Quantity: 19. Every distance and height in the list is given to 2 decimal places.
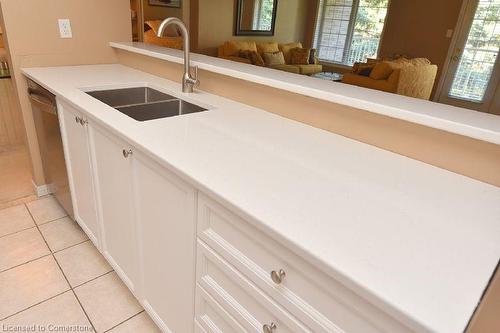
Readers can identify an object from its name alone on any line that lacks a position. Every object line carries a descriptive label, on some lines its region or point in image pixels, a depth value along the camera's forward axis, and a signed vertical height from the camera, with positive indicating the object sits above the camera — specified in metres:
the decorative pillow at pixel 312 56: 7.02 -0.45
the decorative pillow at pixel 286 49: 7.01 -0.35
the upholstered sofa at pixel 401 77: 4.20 -0.46
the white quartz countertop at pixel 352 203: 0.56 -0.37
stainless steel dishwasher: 1.77 -0.70
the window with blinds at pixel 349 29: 6.89 +0.16
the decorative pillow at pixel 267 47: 6.54 -0.33
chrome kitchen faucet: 1.43 -0.18
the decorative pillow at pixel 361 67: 4.86 -0.40
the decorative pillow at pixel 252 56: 5.82 -0.46
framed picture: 5.27 +0.28
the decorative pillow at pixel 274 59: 6.32 -0.52
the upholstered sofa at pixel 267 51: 5.91 -0.40
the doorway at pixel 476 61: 5.45 -0.21
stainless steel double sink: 1.66 -0.41
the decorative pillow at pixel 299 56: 6.80 -0.46
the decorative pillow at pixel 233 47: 5.91 -0.34
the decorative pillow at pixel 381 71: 4.31 -0.39
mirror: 6.41 +0.22
